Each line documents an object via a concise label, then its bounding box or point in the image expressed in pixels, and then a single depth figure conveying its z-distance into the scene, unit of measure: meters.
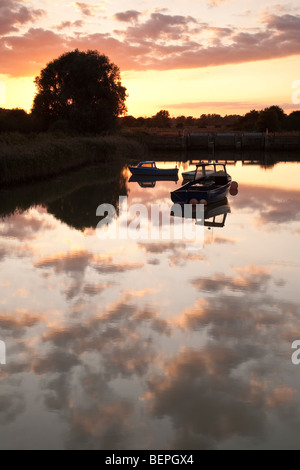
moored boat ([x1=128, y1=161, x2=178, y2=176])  45.22
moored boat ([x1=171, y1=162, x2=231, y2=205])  25.94
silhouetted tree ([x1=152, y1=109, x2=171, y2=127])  172.75
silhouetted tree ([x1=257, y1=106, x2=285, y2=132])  120.56
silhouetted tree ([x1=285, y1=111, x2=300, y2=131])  128.75
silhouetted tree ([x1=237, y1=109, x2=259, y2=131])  137.20
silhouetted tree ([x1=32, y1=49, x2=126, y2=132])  75.75
